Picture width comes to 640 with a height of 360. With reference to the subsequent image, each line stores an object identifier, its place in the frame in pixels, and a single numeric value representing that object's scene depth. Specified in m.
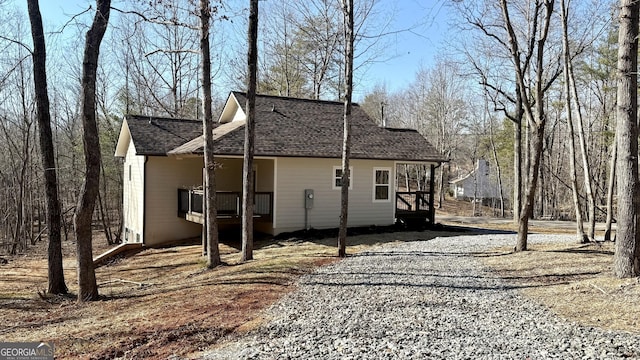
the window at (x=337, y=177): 14.84
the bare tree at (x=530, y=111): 9.70
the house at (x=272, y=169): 13.86
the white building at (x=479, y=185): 39.84
